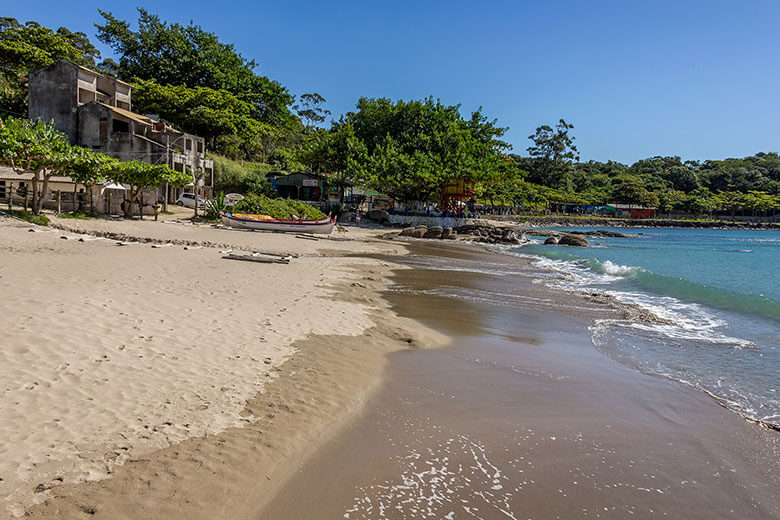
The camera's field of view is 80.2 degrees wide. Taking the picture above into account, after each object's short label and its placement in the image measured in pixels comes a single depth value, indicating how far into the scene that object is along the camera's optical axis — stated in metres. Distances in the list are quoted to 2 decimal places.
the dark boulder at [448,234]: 37.40
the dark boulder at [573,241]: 38.34
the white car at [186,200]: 39.91
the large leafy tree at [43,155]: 19.50
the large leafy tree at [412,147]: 44.44
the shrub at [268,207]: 33.16
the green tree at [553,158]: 106.50
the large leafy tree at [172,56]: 48.78
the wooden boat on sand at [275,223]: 28.03
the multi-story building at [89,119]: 37.75
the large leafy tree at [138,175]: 24.98
